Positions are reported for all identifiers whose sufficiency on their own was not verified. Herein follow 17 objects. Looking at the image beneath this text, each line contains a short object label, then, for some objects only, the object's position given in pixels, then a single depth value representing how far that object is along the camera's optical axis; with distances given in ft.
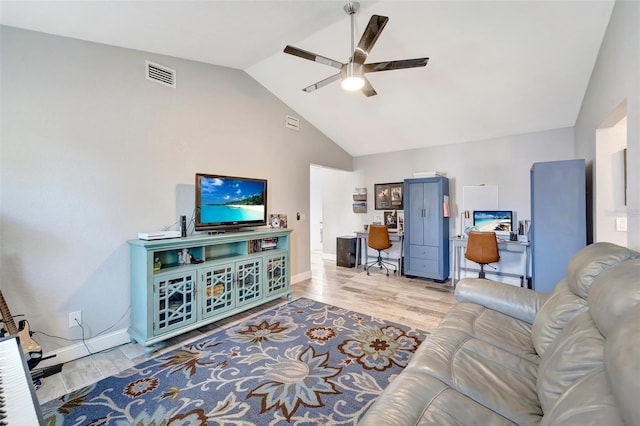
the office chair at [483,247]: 12.27
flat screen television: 9.33
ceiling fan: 6.97
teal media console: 7.55
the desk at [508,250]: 12.46
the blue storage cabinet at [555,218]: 9.21
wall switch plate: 7.66
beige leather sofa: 2.32
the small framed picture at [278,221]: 12.58
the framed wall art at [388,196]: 16.99
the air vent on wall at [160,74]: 8.65
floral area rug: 5.23
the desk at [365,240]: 16.07
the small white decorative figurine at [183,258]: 8.89
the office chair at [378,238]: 15.37
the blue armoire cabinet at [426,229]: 14.20
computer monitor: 13.47
